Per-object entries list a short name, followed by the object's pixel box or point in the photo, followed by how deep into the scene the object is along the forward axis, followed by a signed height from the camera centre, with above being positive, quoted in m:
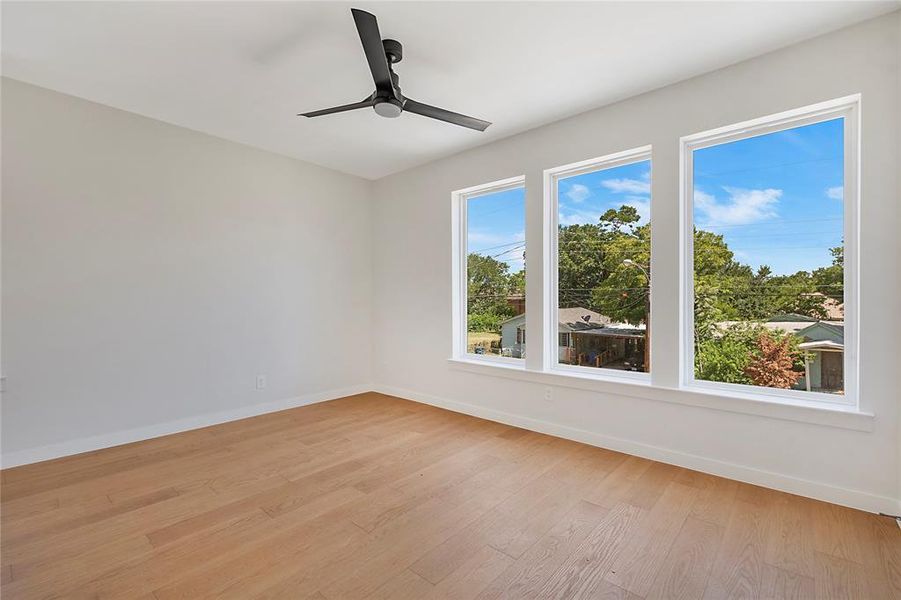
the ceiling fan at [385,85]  1.84 +1.25
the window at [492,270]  4.03 +0.34
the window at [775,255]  2.42 +0.33
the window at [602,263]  3.19 +0.34
